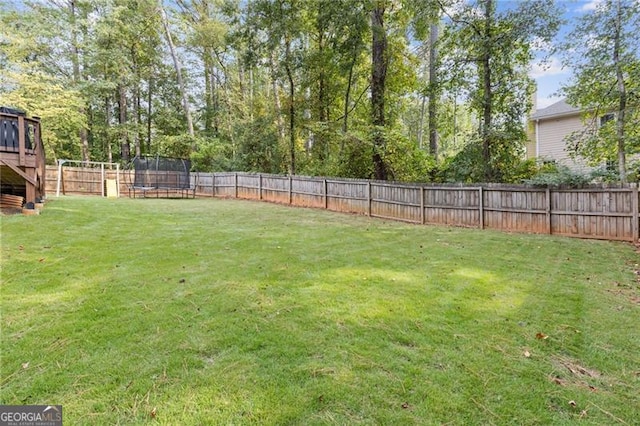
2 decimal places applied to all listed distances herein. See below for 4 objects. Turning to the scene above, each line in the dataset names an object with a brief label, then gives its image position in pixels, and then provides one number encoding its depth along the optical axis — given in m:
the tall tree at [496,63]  9.34
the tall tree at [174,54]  20.98
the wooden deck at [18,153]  6.50
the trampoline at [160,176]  15.66
